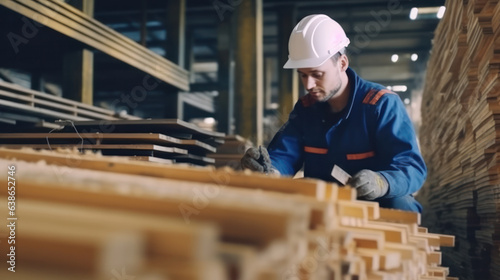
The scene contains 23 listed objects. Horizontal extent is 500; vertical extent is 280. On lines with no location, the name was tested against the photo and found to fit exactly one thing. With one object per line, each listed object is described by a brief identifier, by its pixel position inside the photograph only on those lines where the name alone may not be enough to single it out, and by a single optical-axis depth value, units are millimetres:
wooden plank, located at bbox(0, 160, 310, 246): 1351
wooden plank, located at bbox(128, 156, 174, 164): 4205
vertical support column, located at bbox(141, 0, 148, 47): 9587
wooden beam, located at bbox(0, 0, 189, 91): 5816
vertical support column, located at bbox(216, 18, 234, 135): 11148
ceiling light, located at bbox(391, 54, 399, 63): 18325
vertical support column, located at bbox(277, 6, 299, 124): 11938
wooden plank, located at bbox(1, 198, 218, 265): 1158
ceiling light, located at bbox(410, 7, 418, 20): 13500
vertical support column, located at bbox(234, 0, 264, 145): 9430
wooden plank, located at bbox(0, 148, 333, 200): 2033
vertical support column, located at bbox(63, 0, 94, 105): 7082
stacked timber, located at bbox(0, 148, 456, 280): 1155
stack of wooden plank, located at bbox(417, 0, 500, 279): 3861
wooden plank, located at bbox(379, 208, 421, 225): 2795
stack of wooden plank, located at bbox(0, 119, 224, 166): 4445
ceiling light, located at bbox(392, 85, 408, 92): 21995
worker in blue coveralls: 3785
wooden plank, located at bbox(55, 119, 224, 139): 4602
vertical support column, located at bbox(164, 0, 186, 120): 9953
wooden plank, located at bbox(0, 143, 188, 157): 4398
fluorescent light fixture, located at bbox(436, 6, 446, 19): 13469
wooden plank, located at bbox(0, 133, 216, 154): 4438
